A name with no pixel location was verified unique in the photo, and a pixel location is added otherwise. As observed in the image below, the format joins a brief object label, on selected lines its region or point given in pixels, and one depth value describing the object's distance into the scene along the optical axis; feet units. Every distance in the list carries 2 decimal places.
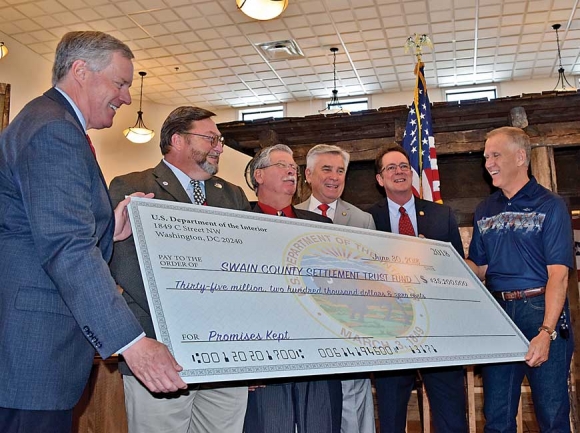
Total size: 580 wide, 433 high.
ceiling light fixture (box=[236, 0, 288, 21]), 21.89
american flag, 14.46
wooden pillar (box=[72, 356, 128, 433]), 10.82
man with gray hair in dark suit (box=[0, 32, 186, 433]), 4.65
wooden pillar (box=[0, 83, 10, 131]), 14.17
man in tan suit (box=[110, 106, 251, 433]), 6.73
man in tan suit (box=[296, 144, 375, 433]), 10.35
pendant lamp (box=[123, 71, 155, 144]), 34.68
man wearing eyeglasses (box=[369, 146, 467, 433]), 9.56
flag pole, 14.94
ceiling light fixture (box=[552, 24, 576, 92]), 35.50
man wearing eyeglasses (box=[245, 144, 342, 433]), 7.88
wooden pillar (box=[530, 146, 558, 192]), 17.70
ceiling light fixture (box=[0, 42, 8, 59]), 26.25
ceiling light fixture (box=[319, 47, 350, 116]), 36.14
